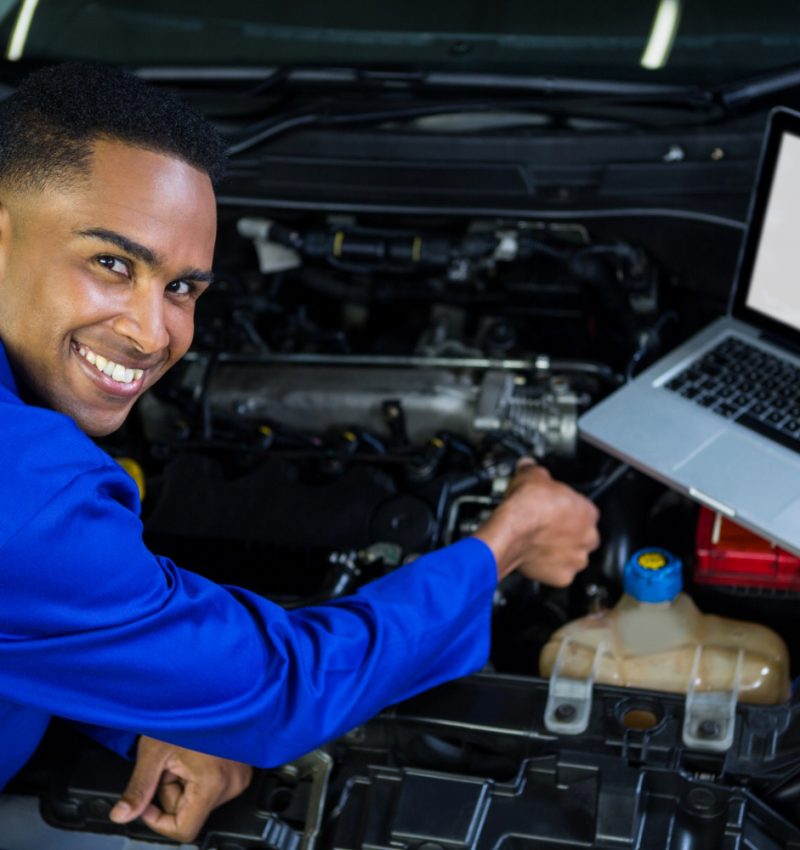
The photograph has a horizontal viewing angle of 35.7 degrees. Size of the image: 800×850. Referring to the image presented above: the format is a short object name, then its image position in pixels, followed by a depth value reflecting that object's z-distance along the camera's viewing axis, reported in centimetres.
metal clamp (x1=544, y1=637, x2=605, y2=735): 147
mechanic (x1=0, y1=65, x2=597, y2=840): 123
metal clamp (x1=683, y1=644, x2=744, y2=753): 143
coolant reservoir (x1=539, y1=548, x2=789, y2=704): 154
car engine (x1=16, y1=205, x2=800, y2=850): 141
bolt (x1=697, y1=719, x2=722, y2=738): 144
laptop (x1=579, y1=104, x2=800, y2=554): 164
